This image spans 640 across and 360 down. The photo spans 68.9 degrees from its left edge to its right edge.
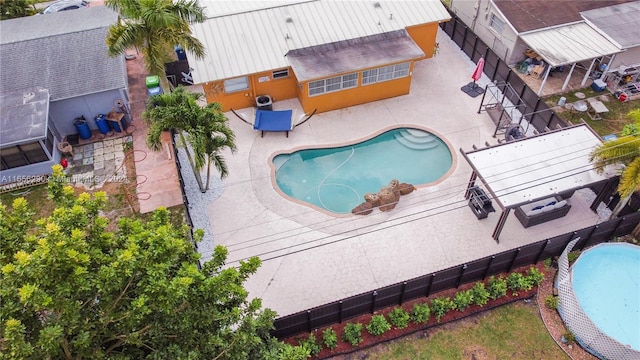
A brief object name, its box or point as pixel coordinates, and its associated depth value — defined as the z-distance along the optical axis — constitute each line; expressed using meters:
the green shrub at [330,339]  17.31
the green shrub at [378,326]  17.67
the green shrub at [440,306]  18.22
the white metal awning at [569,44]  25.70
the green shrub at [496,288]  18.69
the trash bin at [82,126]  25.28
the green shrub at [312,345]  17.12
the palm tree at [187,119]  19.28
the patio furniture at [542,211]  21.03
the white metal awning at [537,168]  19.55
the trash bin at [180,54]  29.77
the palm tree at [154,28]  19.67
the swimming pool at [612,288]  17.98
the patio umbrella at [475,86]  26.86
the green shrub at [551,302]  18.65
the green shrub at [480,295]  18.52
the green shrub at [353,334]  17.48
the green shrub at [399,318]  17.92
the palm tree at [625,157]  18.53
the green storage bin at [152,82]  27.36
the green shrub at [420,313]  18.06
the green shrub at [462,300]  18.28
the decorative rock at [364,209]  21.91
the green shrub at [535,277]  19.20
